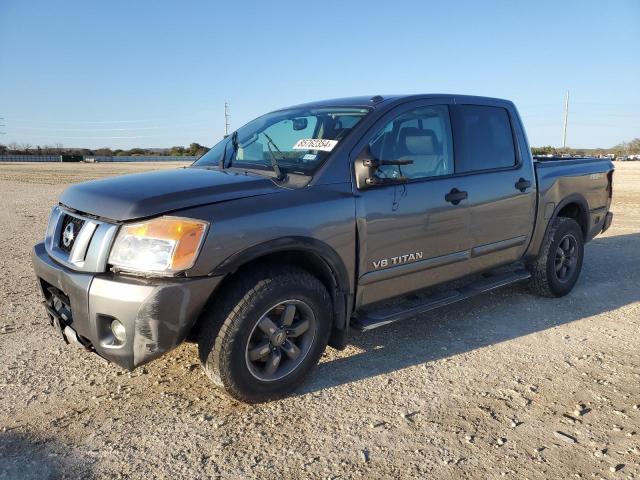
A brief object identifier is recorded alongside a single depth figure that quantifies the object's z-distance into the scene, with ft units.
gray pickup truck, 8.46
